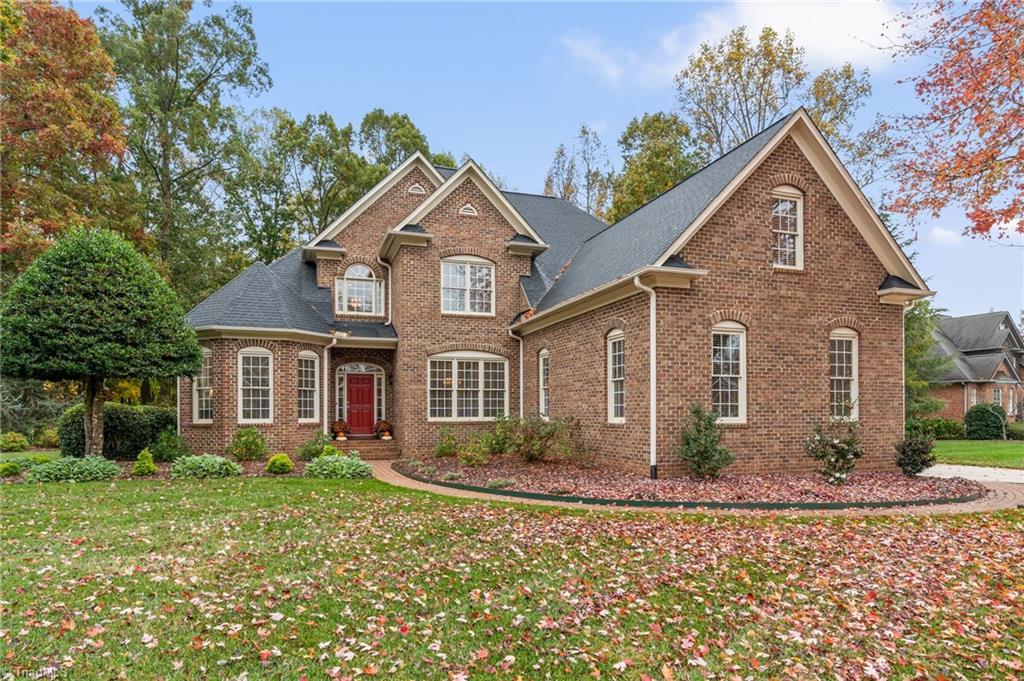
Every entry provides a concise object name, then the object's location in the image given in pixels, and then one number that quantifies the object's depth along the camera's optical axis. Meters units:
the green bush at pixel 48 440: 21.38
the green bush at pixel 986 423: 27.48
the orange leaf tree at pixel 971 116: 11.41
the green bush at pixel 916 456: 12.56
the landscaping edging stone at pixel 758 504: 9.78
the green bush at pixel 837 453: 11.87
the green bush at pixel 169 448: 15.16
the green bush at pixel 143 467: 13.11
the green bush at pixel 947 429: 28.42
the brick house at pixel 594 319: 12.53
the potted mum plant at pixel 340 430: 18.08
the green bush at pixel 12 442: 19.72
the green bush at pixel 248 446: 15.51
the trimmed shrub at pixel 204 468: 13.06
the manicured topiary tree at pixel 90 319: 12.84
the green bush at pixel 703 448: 11.54
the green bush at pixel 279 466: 13.84
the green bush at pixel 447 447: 16.94
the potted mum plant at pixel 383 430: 18.52
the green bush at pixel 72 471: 12.29
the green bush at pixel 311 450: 15.68
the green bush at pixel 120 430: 15.93
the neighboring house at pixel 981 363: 35.53
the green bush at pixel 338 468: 13.36
